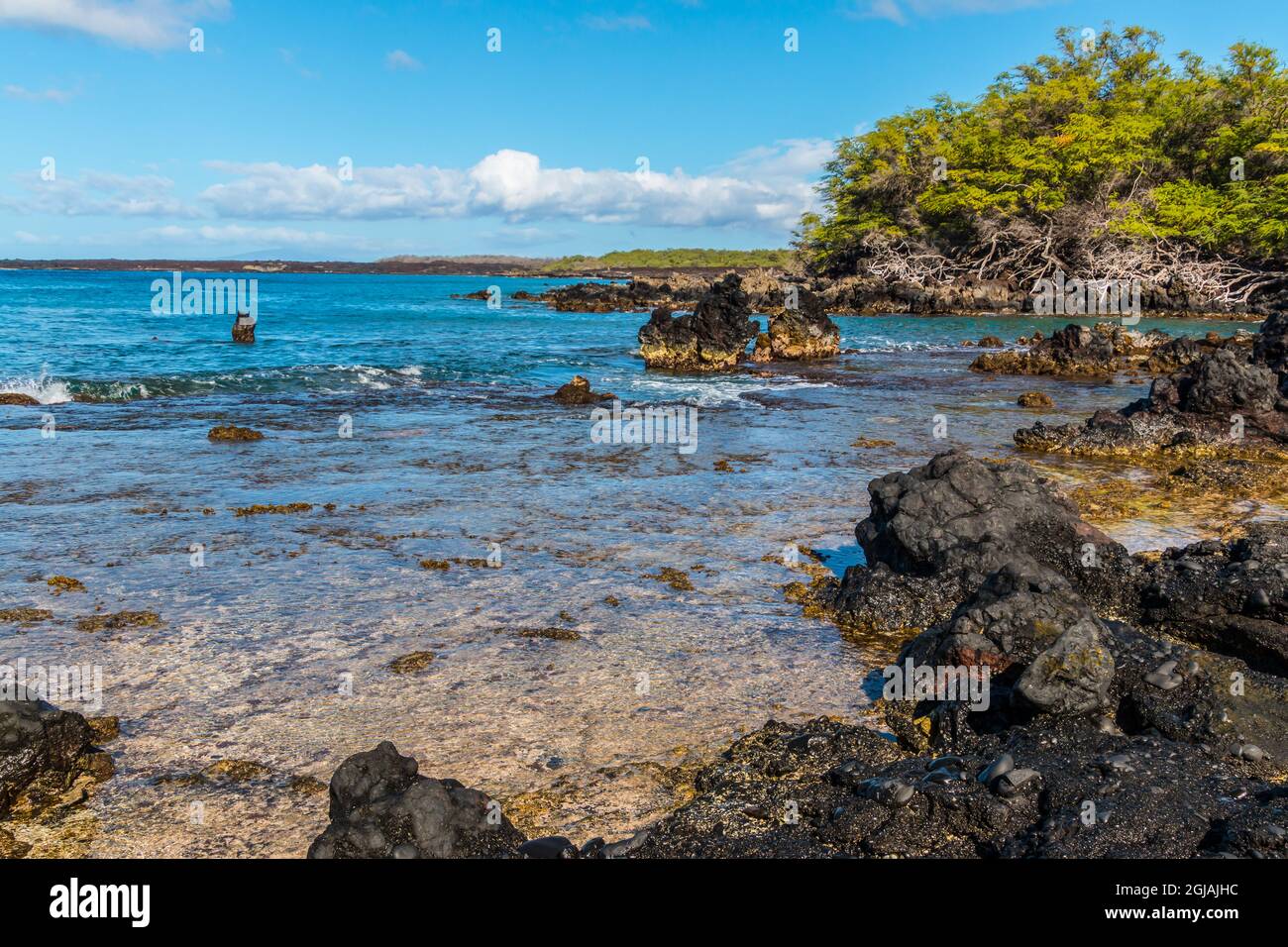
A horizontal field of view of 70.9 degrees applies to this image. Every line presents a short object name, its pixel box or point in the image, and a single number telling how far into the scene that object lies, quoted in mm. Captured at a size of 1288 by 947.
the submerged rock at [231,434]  17281
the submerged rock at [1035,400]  22250
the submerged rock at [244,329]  40656
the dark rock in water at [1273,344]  20953
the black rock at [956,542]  8094
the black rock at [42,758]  5120
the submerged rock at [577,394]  24062
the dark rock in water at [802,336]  35312
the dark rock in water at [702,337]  32938
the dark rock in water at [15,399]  22062
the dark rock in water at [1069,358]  29656
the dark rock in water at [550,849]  4340
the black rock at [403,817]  4145
